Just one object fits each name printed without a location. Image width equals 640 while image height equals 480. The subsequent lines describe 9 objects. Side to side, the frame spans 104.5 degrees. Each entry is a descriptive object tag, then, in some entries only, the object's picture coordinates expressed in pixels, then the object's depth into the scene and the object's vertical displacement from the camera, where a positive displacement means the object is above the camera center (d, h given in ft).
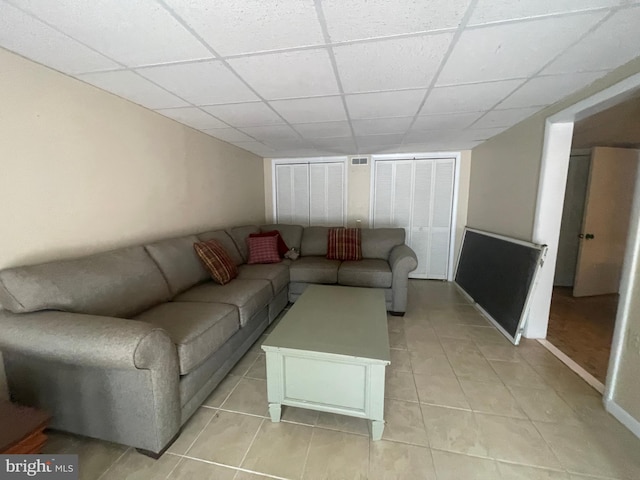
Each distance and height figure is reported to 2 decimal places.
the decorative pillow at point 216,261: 7.30 -1.77
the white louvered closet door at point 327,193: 13.55 +0.54
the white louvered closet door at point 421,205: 12.60 -0.09
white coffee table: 4.22 -2.90
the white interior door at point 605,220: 10.03 -0.66
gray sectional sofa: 3.56 -2.36
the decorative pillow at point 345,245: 10.78 -1.83
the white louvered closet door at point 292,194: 13.94 +0.49
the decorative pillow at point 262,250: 9.91 -1.90
